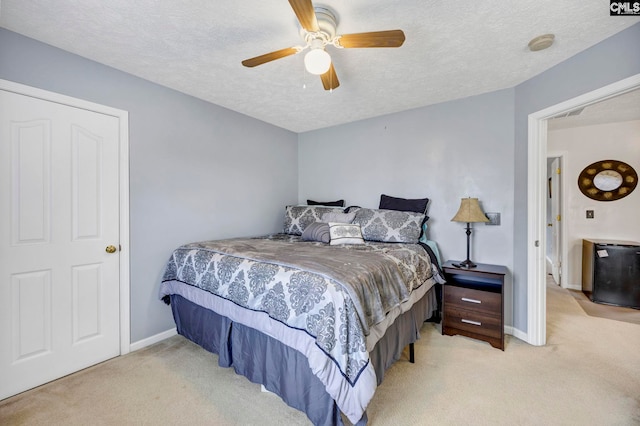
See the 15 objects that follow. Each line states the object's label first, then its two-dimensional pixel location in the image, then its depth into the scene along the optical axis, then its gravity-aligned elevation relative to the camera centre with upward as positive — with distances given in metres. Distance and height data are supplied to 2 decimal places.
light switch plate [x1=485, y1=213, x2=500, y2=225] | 2.72 -0.07
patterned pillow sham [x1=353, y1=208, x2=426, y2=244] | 2.73 -0.14
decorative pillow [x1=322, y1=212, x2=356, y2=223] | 2.98 -0.06
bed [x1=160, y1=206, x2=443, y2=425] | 1.32 -0.61
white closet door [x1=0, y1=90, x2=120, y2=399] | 1.78 -0.21
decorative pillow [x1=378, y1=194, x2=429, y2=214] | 3.02 +0.09
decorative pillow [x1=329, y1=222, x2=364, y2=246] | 2.65 -0.23
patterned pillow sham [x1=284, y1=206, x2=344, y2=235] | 3.31 -0.06
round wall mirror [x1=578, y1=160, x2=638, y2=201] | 3.61 +0.45
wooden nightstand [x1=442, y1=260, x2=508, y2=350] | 2.31 -0.85
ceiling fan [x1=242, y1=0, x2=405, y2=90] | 1.43 +0.99
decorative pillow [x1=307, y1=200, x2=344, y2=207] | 3.67 +0.12
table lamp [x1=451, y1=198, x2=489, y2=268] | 2.54 -0.02
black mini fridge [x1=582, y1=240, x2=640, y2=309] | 3.28 -0.78
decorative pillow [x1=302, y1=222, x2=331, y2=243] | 2.72 -0.22
